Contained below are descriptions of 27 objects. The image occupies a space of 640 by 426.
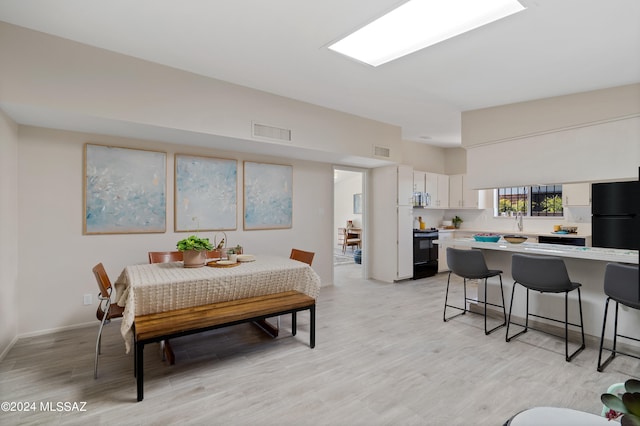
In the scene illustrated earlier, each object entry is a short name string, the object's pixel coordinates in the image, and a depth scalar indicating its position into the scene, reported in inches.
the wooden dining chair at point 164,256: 143.3
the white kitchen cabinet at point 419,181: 255.9
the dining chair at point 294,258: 132.1
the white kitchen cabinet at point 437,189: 269.3
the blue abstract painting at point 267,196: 184.7
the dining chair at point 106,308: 100.8
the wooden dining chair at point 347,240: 387.9
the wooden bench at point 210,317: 86.6
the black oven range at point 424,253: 243.0
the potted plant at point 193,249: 117.3
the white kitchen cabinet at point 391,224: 227.5
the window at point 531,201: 246.2
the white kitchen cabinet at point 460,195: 276.7
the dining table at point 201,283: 97.0
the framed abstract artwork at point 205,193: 161.9
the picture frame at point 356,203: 426.6
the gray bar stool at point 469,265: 137.4
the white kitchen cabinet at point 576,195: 211.2
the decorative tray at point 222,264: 123.4
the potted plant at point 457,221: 291.3
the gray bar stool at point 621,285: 94.3
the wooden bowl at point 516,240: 153.6
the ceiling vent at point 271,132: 156.4
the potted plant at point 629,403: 25.4
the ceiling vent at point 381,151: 206.8
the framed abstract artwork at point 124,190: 139.9
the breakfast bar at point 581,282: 117.0
